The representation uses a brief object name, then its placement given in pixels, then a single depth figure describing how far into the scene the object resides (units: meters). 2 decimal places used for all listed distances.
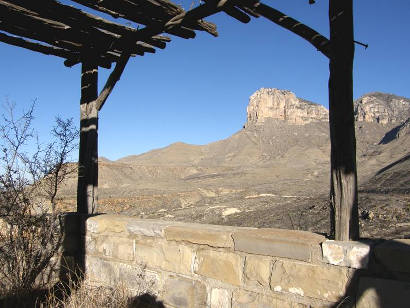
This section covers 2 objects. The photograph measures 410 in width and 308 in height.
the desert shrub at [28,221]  3.59
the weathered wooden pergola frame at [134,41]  2.55
